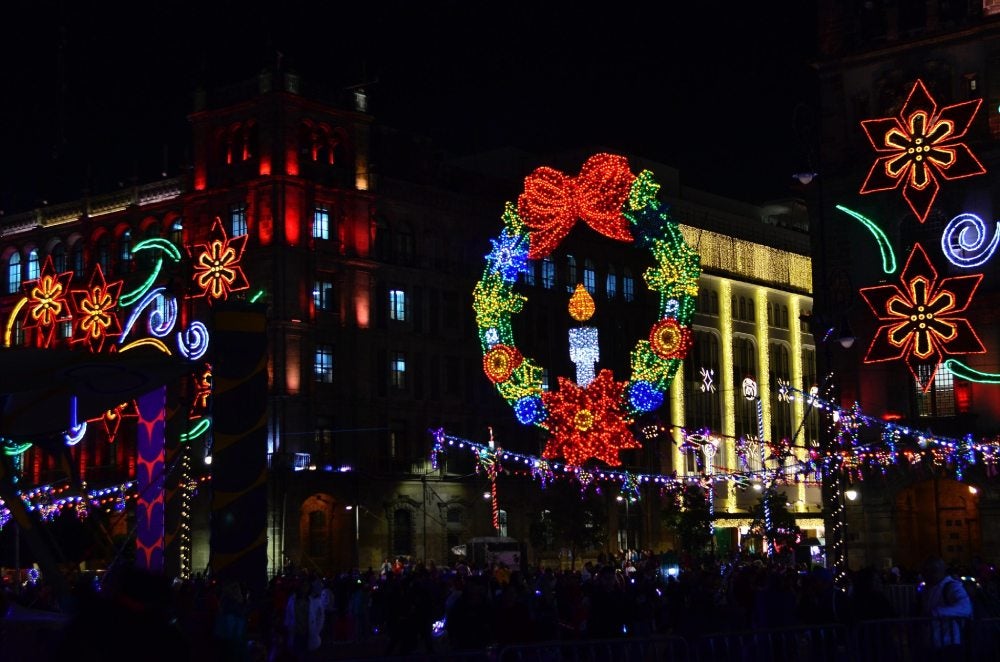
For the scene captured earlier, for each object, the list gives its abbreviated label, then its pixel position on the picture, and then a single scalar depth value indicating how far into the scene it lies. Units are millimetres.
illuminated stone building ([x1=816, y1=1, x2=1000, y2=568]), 43312
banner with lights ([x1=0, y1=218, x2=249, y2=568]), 49875
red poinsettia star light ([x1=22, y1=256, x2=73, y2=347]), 66750
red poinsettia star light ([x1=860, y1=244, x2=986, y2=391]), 42625
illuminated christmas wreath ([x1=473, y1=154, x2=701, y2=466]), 42906
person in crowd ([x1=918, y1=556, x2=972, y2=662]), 15102
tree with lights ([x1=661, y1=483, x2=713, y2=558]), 68188
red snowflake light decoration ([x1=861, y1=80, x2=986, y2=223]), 42594
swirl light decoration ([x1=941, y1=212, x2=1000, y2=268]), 43500
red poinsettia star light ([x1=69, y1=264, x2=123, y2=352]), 64812
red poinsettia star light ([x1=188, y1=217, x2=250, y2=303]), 59719
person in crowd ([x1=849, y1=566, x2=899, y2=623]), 17484
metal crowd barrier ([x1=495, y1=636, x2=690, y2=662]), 12812
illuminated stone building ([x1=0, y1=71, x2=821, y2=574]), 62969
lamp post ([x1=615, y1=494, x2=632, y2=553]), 76688
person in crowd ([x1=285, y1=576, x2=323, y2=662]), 25703
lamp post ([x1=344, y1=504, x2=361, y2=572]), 62853
